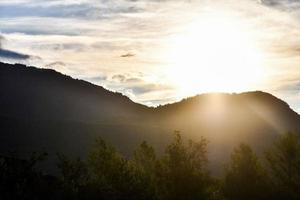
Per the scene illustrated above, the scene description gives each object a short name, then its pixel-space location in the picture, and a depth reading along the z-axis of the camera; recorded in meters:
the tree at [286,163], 82.44
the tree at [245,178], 76.06
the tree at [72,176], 44.69
